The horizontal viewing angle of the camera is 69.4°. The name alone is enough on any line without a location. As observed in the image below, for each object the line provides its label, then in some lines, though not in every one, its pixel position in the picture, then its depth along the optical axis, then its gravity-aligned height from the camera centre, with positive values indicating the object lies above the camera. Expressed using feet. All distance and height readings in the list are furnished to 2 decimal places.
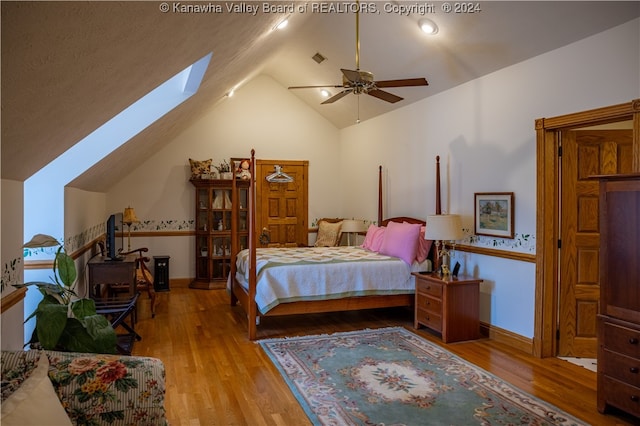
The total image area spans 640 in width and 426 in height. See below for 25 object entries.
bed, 14.99 -2.30
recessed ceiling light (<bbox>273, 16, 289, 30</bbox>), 14.43 +6.22
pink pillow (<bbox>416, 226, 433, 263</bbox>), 16.85 -1.31
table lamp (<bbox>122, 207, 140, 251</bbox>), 21.33 -0.23
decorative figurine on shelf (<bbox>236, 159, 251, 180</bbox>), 24.48 +2.19
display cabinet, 23.88 -1.01
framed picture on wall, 14.14 -0.04
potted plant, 6.57 -1.71
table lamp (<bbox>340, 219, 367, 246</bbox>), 22.91 -0.70
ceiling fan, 12.48 +3.59
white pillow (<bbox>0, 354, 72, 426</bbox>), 4.17 -1.85
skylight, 13.14 +1.76
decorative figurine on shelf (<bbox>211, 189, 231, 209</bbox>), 24.41 +0.66
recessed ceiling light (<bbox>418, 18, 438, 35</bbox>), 14.33 +5.87
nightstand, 14.46 -3.01
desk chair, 17.75 -2.88
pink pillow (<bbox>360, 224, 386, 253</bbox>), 18.93 -1.11
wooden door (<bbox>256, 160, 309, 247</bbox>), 25.85 +0.44
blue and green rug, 9.43 -4.14
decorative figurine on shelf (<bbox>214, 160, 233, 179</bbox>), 24.09 +2.27
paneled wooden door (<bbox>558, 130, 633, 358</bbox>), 13.06 -0.63
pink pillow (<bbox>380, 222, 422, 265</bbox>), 16.75 -1.08
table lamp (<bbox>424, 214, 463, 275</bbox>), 14.90 -0.51
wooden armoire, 8.99 -1.65
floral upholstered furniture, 5.12 -2.05
